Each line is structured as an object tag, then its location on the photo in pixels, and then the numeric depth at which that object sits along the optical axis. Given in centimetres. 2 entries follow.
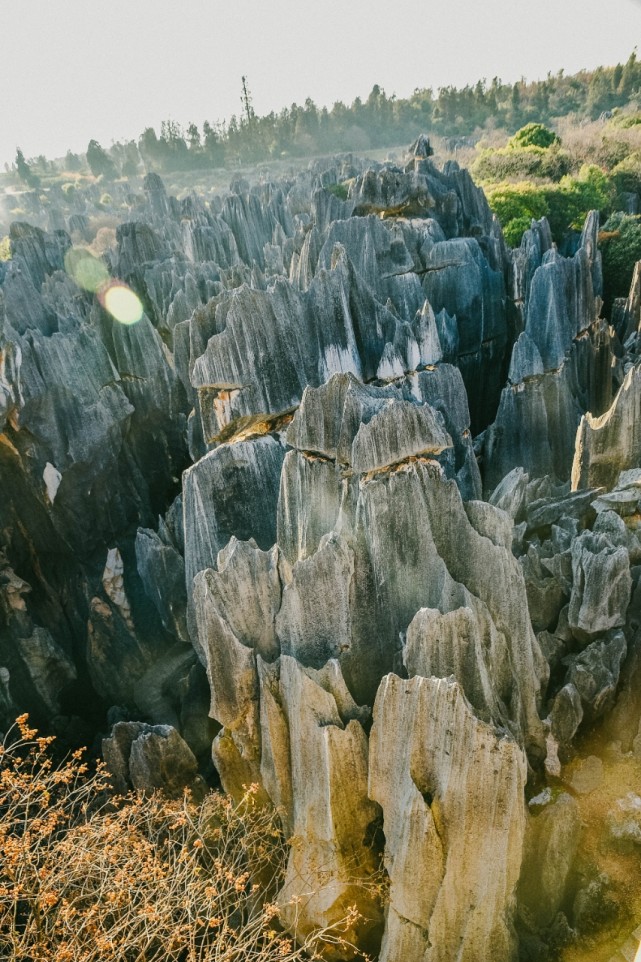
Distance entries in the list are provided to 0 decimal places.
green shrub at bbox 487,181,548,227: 3061
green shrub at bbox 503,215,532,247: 2911
